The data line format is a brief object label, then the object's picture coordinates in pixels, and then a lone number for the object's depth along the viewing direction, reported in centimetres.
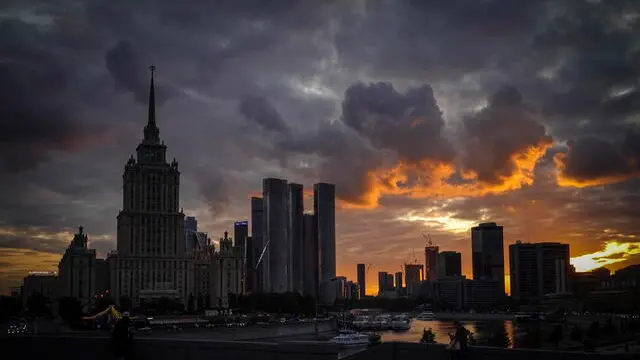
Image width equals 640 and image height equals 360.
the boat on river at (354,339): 13288
